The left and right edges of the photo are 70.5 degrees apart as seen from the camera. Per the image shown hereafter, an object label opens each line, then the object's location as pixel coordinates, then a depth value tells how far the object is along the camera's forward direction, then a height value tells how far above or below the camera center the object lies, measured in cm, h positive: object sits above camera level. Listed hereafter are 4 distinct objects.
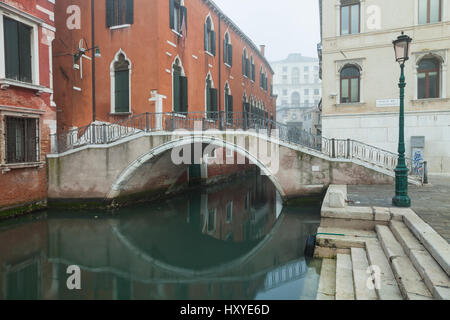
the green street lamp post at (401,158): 643 -11
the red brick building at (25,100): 934 +167
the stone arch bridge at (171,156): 1011 -12
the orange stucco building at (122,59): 1184 +367
